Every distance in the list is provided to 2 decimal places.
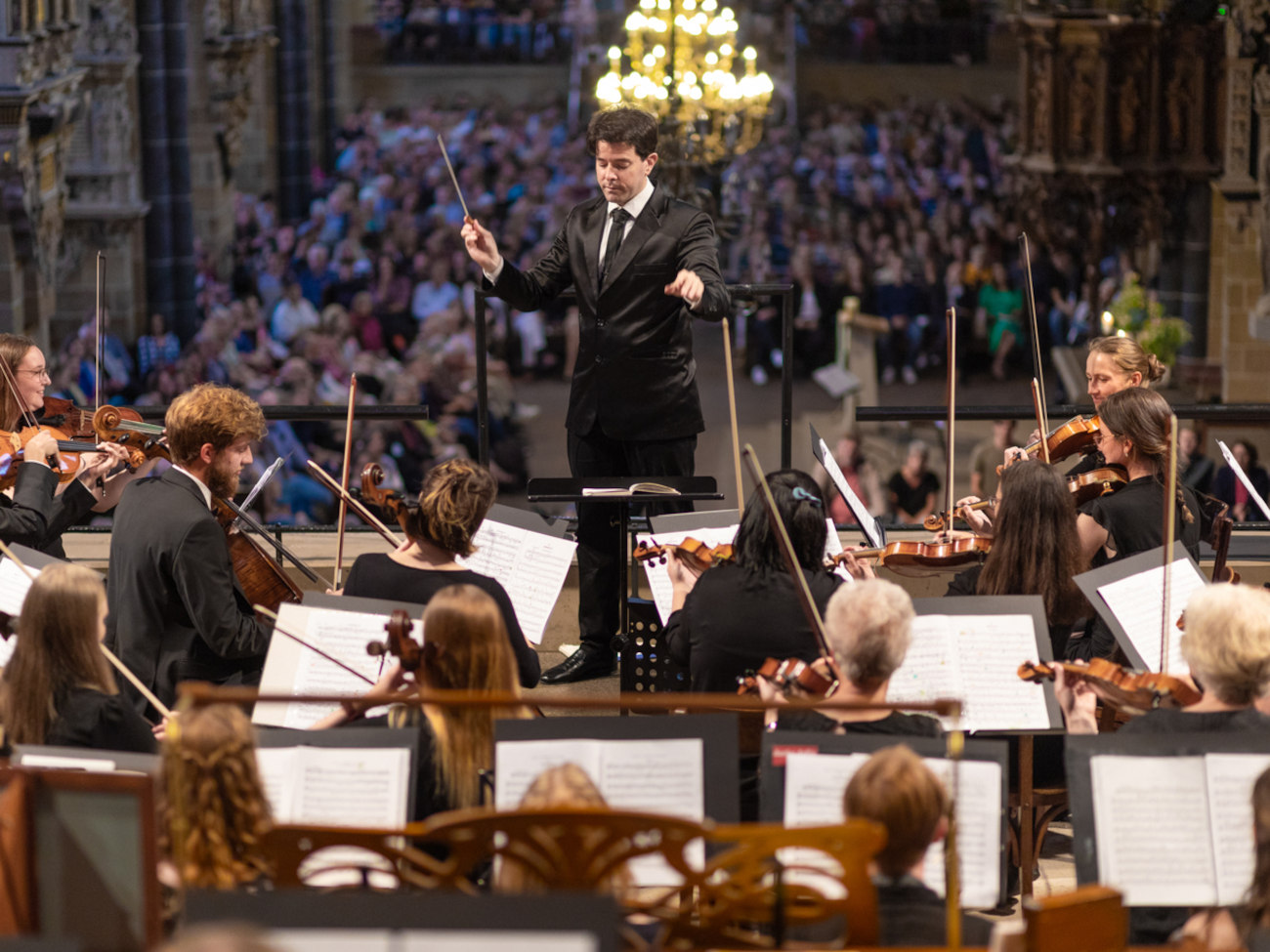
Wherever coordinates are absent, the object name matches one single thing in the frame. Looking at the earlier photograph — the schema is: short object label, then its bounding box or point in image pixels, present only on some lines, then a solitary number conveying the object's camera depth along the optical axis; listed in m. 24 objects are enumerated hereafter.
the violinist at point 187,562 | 7.49
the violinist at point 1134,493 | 8.16
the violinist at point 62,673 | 6.04
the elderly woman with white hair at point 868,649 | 6.04
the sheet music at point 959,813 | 5.64
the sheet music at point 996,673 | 6.96
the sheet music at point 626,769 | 5.63
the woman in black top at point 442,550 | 7.23
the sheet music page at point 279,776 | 5.85
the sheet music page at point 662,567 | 8.13
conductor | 9.20
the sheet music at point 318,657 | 6.93
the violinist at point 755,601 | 7.11
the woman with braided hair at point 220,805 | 5.17
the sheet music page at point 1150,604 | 7.04
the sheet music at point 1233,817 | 5.49
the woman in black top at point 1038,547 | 7.64
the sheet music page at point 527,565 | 7.90
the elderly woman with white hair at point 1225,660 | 5.86
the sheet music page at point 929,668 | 6.95
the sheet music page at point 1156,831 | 5.52
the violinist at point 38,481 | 8.37
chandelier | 20.02
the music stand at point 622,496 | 8.54
